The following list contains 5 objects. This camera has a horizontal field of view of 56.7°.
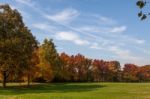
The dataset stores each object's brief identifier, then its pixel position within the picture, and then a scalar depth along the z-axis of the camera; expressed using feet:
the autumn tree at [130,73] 224.69
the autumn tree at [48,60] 108.99
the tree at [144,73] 232.78
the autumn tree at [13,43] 77.87
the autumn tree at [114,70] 214.23
